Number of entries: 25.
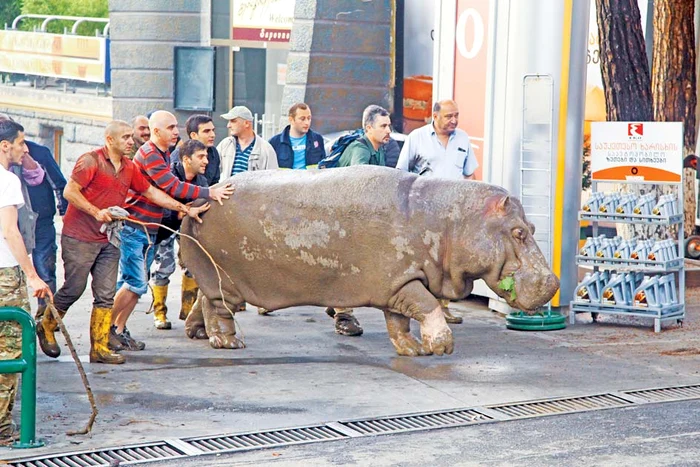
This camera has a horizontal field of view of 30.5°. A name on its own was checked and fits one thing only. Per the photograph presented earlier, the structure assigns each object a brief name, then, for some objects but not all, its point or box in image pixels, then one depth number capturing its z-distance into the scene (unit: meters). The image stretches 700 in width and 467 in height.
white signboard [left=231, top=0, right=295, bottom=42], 19.00
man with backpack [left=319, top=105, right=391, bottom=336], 10.27
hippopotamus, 9.14
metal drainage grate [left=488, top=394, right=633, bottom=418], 8.01
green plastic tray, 10.60
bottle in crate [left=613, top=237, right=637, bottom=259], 10.79
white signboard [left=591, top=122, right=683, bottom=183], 10.74
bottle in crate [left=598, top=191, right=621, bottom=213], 10.82
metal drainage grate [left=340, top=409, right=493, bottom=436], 7.56
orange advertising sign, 11.48
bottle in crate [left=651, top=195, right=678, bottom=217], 10.66
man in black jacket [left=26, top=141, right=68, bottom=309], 10.39
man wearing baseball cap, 10.67
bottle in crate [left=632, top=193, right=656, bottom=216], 10.73
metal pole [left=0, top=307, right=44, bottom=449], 6.92
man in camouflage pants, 7.06
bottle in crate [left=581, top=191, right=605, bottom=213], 10.88
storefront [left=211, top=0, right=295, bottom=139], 19.03
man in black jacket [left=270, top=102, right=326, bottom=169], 11.15
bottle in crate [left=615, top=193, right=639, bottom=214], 10.78
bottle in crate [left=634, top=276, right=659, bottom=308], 10.70
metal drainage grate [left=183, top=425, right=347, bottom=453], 7.13
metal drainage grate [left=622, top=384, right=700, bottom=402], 8.43
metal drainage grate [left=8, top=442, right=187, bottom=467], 6.80
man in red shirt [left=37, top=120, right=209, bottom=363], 8.91
